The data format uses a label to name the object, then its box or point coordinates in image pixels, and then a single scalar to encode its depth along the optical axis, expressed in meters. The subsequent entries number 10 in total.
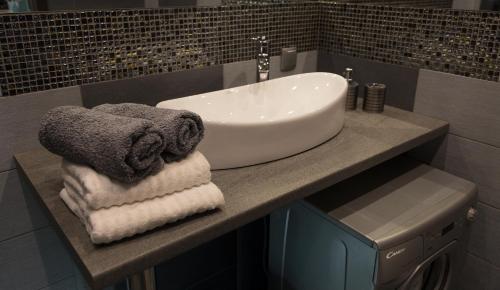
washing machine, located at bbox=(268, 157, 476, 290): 1.18
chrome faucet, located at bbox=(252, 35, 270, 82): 1.40
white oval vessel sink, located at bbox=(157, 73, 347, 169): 1.04
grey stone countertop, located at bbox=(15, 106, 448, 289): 0.75
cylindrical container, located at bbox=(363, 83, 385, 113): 1.48
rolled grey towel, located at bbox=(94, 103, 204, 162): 0.83
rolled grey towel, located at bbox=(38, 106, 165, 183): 0.75
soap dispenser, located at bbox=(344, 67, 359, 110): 1.52
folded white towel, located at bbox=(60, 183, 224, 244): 0.75
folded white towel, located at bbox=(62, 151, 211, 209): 0.76
